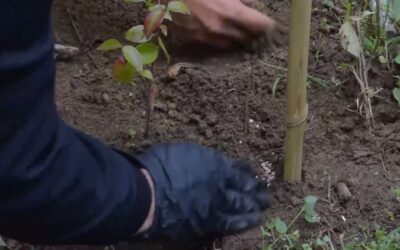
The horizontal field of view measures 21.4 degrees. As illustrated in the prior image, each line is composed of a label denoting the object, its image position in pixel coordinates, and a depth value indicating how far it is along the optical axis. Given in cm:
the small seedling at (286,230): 218
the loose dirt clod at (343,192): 227
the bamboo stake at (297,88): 203
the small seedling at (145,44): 204
